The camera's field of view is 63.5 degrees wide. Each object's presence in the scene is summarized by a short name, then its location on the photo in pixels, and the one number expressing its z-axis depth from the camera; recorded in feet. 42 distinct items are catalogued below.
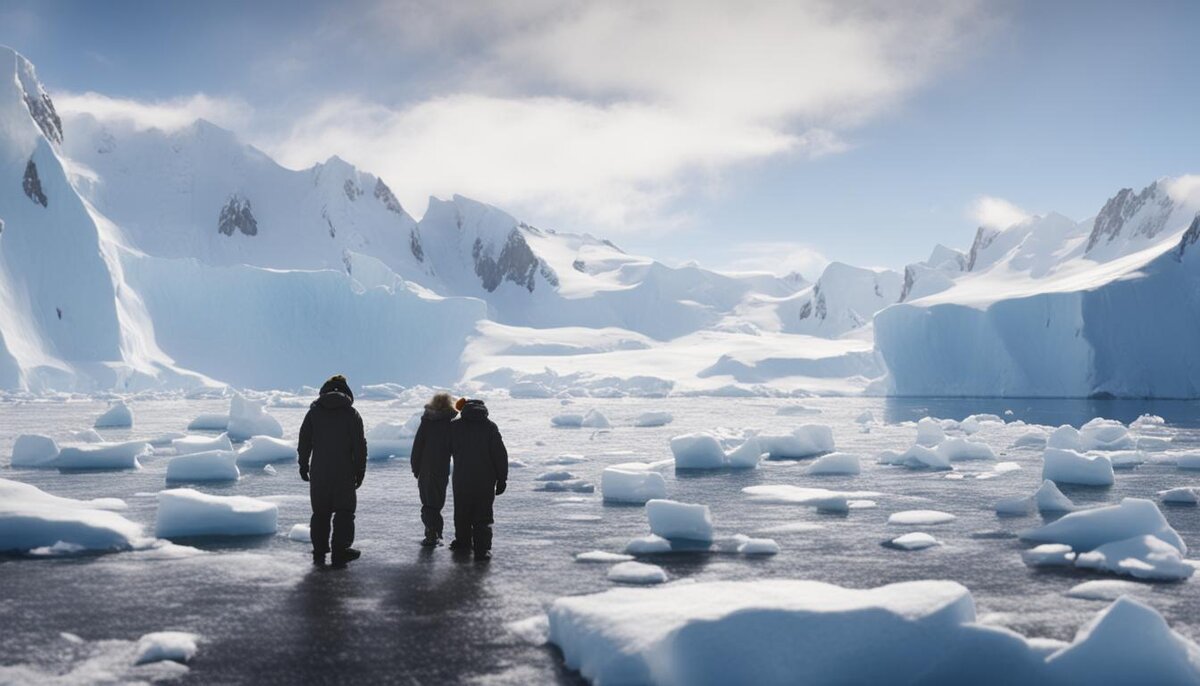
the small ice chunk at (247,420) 83.39
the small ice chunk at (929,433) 72.74
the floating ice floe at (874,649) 15.57
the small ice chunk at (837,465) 55.88
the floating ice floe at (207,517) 32.37
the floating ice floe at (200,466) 50.62
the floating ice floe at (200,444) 66.64
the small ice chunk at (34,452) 57.98
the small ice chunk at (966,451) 65.41
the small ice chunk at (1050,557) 27.96
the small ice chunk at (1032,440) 77.38
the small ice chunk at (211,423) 97.50
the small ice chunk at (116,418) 94.12
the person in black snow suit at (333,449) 25.30
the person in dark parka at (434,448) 28.17
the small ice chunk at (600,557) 28.17
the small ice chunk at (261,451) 62.18
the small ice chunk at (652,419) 107.04
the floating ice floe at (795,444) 69.10
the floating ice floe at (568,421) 106.11
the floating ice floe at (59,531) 29.25
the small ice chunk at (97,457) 56.65
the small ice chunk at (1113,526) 29.14
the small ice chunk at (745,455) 59.88
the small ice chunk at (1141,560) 25.95
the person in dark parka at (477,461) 26.76
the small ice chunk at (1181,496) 43.09
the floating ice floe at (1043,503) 38.70
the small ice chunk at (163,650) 17.51
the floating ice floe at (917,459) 59.21
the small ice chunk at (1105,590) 23.50
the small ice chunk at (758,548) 29.27
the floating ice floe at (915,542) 30.60
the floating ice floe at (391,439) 67.62
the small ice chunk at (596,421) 102.06
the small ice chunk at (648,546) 29.68
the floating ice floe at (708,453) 59.06
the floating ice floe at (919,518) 36.14
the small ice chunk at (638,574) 24.86
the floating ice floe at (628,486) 43.06
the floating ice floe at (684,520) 31.76
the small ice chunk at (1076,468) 49.37
